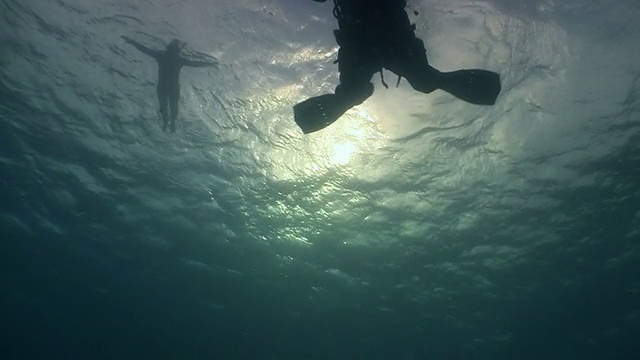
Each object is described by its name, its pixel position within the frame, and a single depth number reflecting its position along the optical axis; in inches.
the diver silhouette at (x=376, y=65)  178.4
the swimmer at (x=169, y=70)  441.1
